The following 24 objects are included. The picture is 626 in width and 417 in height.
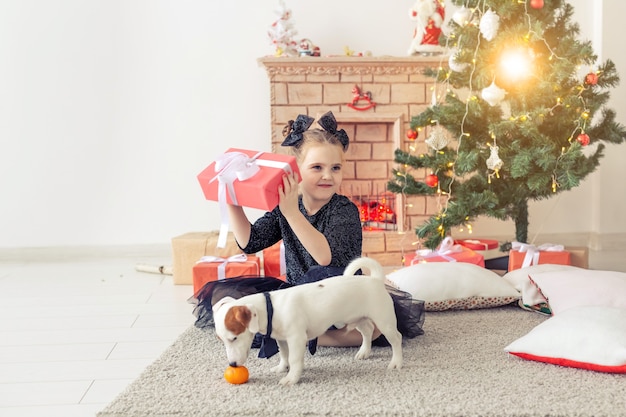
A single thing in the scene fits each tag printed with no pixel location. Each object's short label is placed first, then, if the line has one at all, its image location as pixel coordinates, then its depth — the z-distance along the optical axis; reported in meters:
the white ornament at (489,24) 2.47
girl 1.58
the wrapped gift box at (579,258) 2.51
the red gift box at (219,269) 2.42
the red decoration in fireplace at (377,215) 3.33
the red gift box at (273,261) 2.58
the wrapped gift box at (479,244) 2.71
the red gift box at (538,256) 2.46
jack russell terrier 1.24
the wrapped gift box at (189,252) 2.75
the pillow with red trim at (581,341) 1.34
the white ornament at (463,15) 2.64
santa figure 3.17
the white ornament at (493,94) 2.48
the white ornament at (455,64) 2.60
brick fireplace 3.23
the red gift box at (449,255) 2.47
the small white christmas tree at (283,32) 3.27
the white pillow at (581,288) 1.72
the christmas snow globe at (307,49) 3.25
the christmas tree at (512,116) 2.46
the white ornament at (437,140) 2.63
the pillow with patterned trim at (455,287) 2.00
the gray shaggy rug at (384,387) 1.17
